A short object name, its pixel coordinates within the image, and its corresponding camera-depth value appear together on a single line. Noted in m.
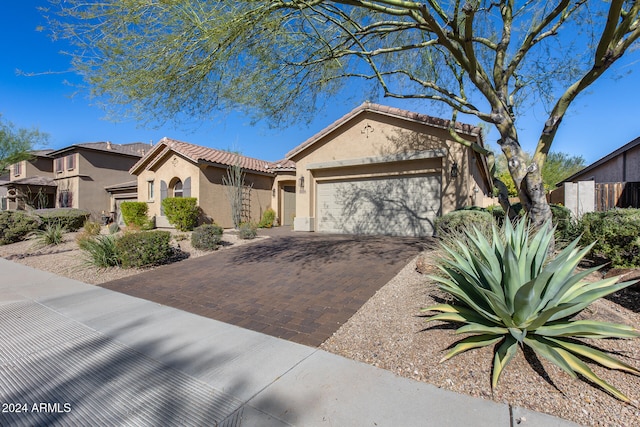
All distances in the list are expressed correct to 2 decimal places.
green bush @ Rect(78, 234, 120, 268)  7.99
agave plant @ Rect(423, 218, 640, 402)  2.71
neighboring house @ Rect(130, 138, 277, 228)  15.84
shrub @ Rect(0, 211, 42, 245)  13.25
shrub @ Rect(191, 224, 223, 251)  10.09
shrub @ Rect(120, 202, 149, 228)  17.50
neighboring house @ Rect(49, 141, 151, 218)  23.95
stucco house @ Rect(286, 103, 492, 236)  11.08
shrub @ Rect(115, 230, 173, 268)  7.84
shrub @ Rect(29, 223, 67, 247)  11.96
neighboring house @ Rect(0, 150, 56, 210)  25.66
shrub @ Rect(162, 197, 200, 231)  14.58
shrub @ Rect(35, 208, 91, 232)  15.25
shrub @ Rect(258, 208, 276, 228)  17.38
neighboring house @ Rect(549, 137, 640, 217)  8.50
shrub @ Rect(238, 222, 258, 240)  12.03
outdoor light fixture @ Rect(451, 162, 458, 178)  10.84
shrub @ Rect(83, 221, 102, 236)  12.05
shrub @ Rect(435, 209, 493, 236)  7.65
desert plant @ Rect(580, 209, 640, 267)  5.00
